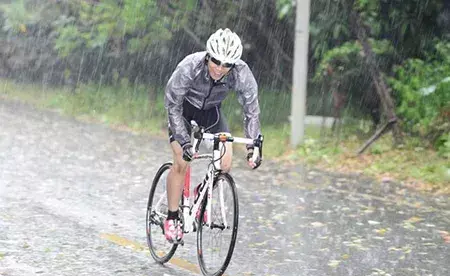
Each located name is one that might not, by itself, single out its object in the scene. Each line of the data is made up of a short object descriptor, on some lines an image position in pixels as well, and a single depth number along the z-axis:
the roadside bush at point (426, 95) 25.36
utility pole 27.63
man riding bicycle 12.58
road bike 12.94
